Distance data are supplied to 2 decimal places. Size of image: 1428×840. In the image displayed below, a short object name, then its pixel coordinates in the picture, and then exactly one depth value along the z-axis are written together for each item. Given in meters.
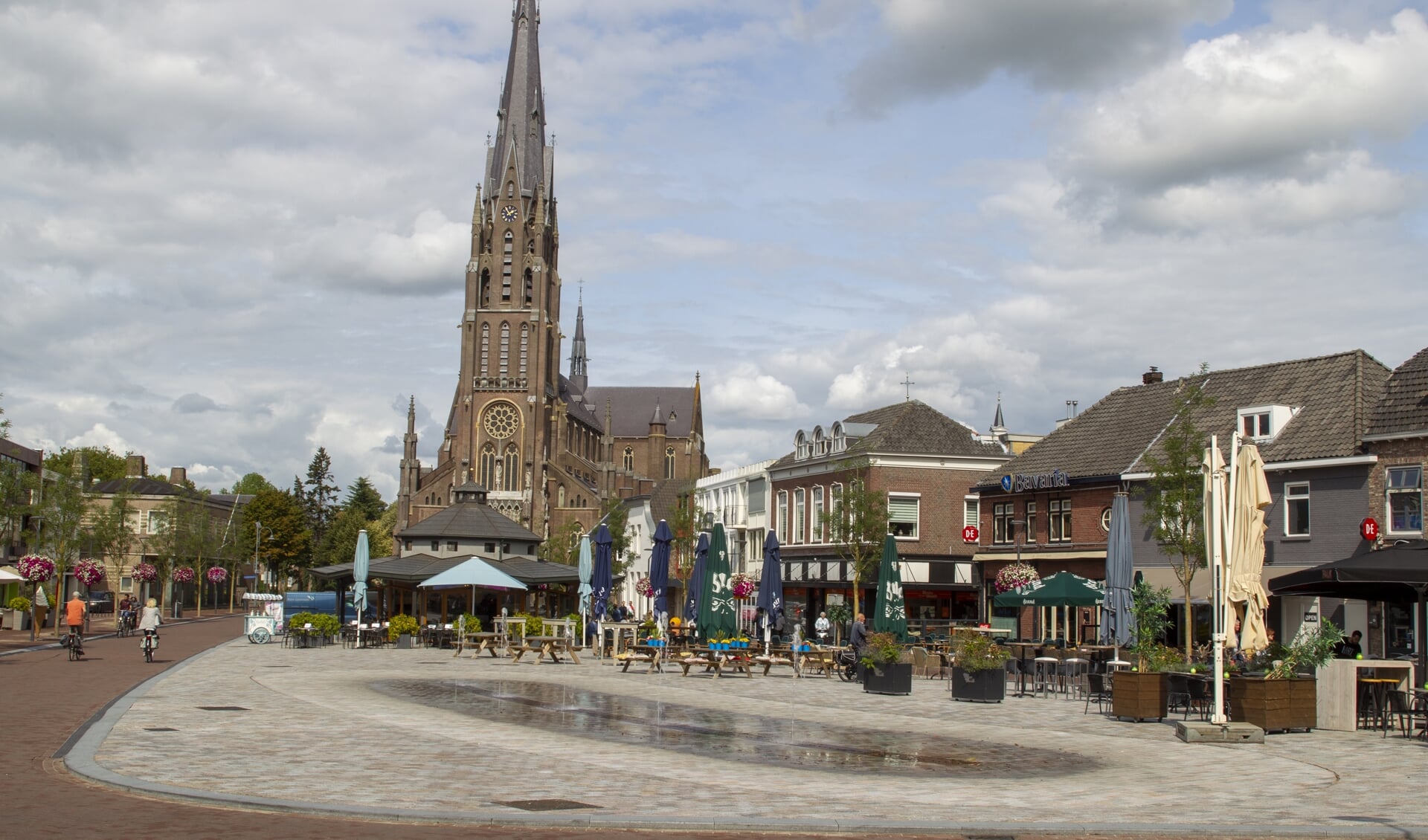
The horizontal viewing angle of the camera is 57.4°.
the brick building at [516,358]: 102.62
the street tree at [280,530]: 106.69
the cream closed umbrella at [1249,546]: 18.08
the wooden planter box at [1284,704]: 17.41
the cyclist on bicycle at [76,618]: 29.20
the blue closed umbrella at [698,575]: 34.09
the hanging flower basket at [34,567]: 38.72
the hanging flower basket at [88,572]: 42.42
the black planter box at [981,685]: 22.03
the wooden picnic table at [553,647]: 31.69
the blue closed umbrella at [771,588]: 32.53
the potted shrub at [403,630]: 38.12
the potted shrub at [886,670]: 23.61
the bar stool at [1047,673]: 25.12
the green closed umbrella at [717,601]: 31.06
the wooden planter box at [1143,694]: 19.00
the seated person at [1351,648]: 21.41
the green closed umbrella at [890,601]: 30.17
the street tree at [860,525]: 44.97
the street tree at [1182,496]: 30.28
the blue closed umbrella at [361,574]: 38.44
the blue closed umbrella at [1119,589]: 26.20
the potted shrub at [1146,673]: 19.02
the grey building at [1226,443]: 31.62
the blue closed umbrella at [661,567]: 34.72
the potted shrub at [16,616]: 44.78
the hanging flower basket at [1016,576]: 35.59
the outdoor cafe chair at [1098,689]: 20.91
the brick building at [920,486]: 48.72
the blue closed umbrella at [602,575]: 36.06
